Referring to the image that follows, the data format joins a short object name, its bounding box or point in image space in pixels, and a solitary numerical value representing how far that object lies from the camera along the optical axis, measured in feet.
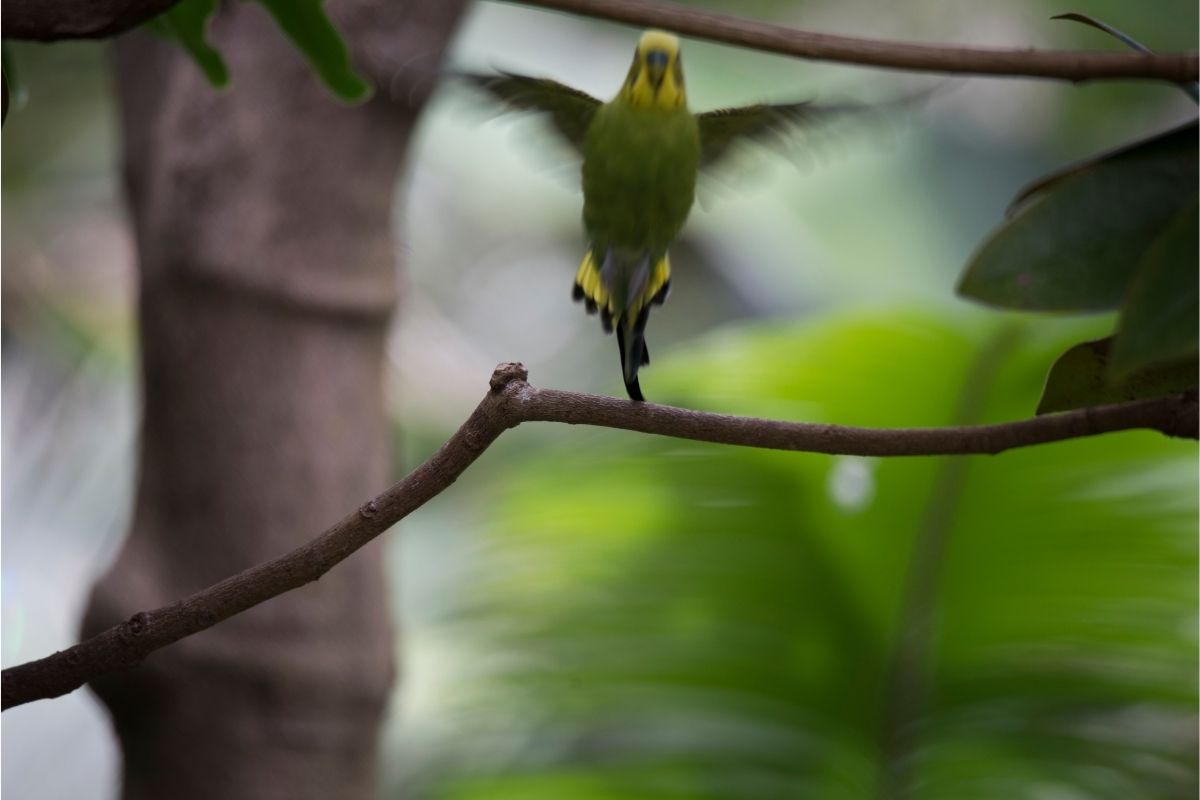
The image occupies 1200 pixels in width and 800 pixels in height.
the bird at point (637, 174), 25.81
